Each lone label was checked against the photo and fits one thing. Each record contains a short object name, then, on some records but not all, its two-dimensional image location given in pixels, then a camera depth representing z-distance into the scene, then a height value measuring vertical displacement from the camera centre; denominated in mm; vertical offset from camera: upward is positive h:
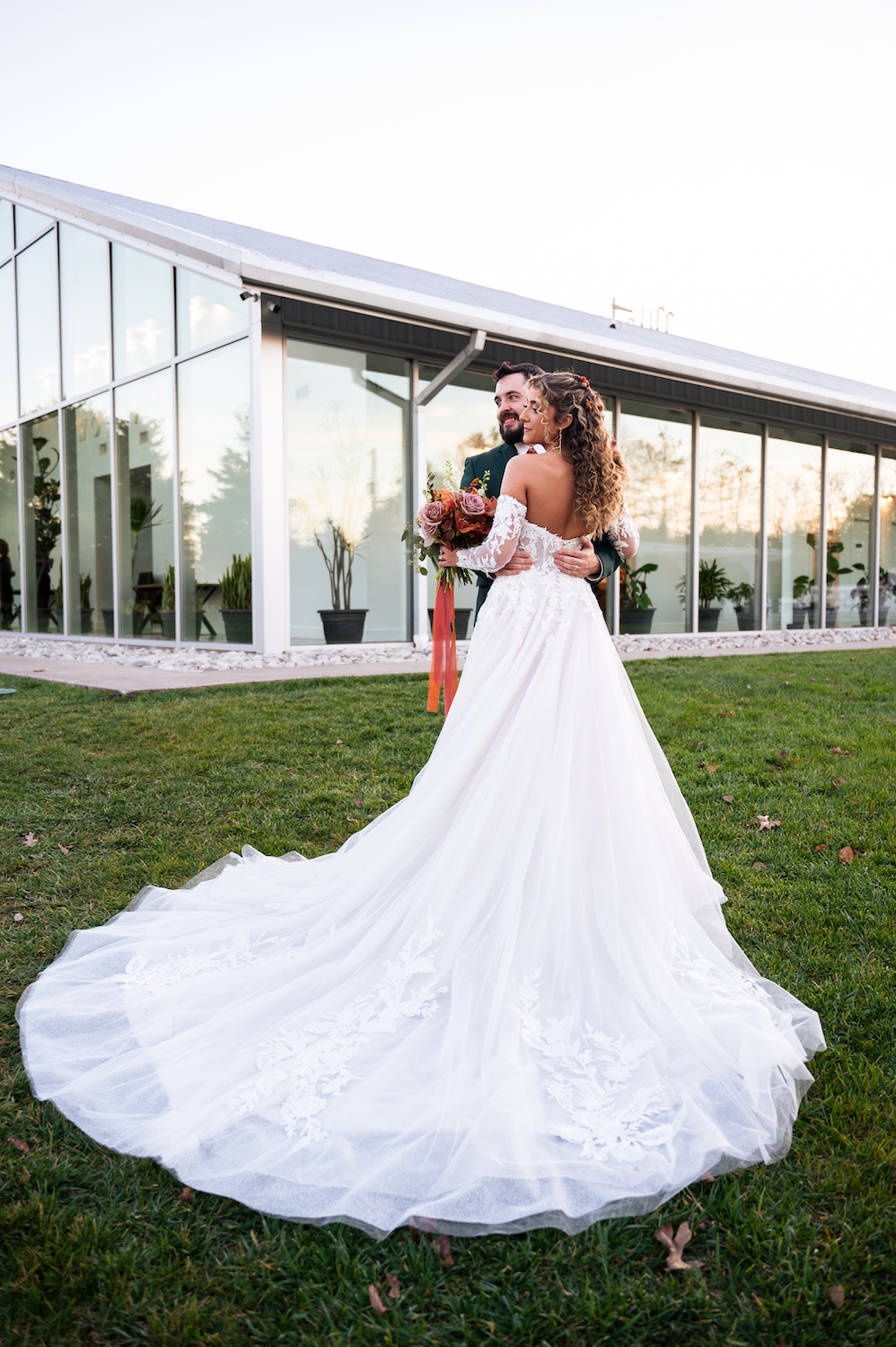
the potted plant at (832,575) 16031 +1279
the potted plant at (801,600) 15586 +746
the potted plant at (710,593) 14148 +812
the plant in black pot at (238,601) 9755 +448
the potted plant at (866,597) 16672 +871
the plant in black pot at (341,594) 10406 +563
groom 3549 +948
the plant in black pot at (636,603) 13398 +595
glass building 9578 +3090
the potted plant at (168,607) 10648 +400
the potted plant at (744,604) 14634 +614
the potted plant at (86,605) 12164 +482
